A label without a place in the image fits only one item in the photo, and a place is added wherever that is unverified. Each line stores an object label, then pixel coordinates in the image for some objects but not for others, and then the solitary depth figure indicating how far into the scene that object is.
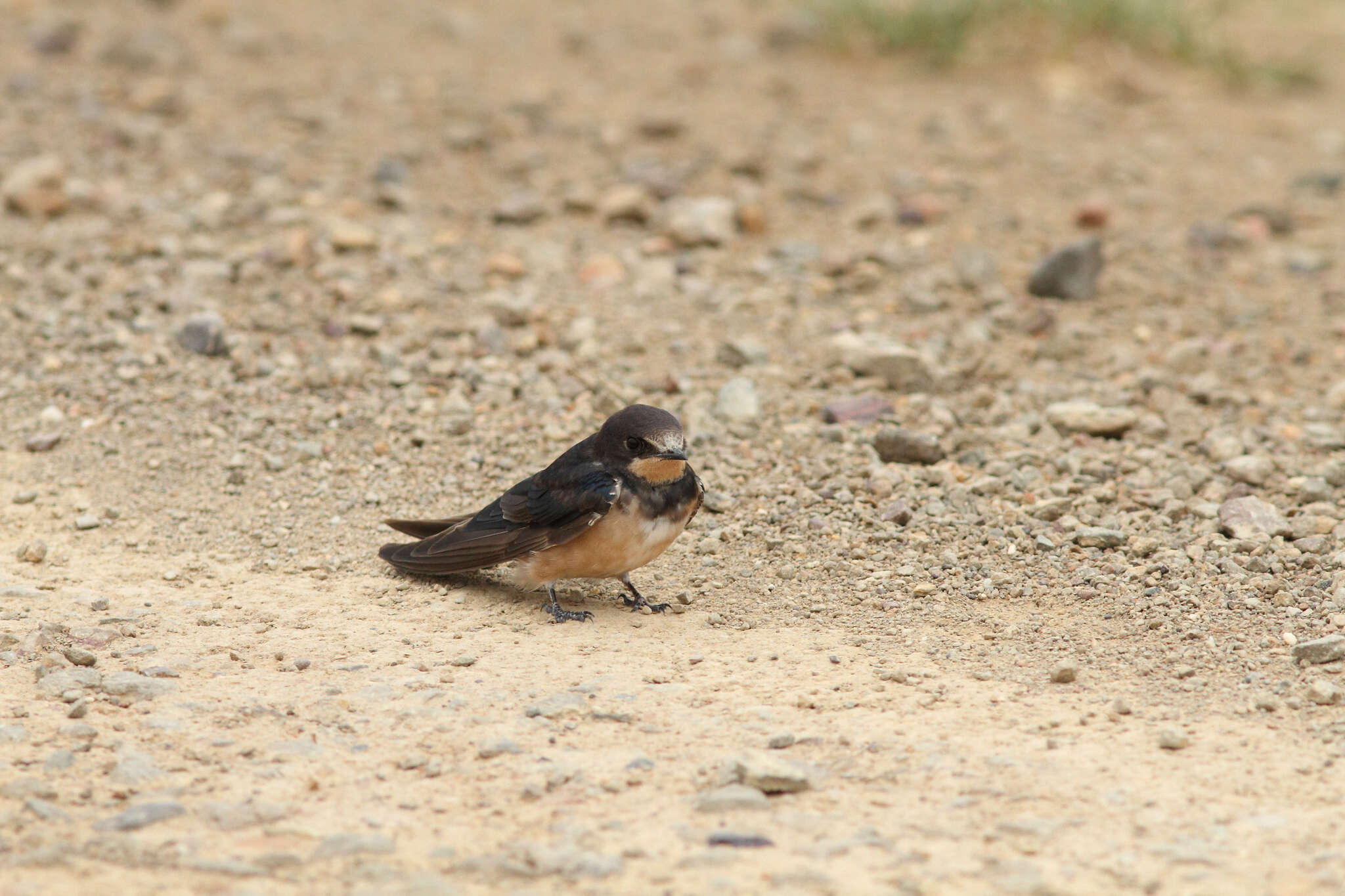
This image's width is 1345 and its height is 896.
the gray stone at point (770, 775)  7.93
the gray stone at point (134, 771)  8.01
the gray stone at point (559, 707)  8.98
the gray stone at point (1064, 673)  9.49
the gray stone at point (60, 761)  8.11
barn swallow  10.79
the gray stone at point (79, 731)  8.48
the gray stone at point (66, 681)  9.09
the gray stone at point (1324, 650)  9.45
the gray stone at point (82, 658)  9.48
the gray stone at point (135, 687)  9.13
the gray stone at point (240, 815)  7.59
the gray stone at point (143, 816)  7.48
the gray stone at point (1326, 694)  8.91
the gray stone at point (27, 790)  7.74
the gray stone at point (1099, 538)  11.50
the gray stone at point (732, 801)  7.79
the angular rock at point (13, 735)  8.37
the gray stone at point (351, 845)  7.31
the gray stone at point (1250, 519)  11.45
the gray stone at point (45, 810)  7.55
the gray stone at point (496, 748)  8.45
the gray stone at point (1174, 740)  8.48
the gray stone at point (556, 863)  7.14
